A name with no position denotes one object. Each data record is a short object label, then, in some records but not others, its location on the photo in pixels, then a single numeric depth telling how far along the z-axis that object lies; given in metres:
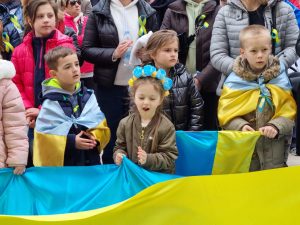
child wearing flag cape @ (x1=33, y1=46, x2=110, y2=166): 9.36
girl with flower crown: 8.84
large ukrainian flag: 7.36
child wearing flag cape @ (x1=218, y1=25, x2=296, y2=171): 9.54
